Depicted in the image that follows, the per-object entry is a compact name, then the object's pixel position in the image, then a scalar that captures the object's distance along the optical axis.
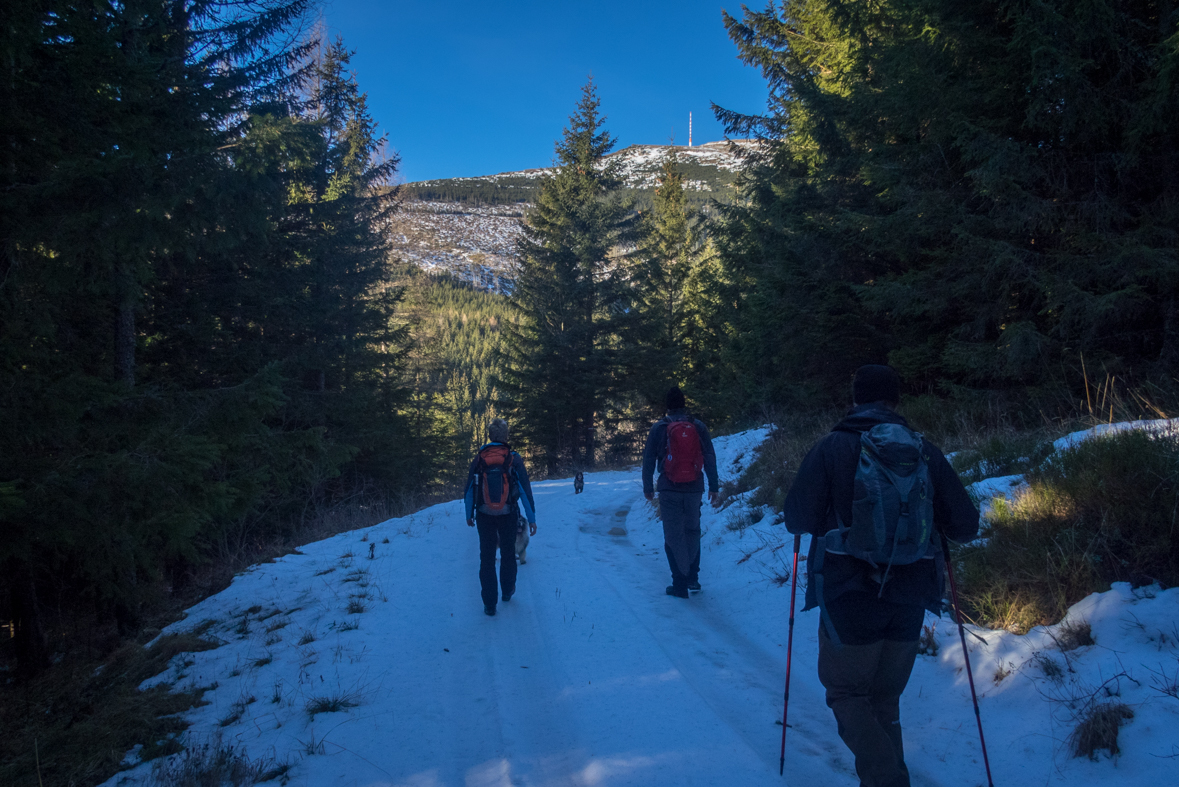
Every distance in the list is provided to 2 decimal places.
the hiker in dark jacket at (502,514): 6.30
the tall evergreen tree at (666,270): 25.23
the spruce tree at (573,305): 24.38
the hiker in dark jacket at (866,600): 2.89
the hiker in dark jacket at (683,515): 6.59
